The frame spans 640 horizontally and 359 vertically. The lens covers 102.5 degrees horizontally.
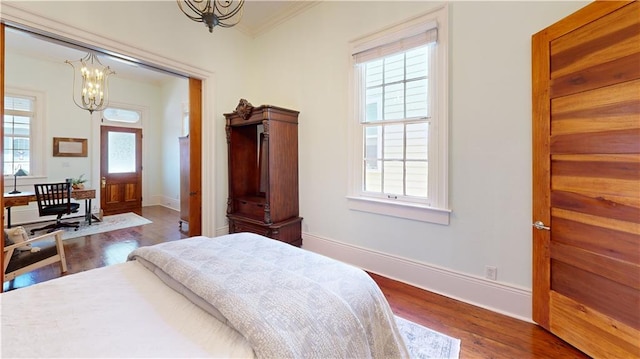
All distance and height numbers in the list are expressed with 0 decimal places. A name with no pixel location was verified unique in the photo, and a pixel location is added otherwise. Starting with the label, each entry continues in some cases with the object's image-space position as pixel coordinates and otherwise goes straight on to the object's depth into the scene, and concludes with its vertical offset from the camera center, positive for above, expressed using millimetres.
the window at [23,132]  4750 +857
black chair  4254 -413
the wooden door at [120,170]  6027 +203
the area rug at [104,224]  4336 -890
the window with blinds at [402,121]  2305 +571
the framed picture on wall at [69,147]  5168 +639
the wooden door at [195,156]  3342 +281
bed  830 -524
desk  3738 -326
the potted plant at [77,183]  4882 -104
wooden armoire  3072 +81
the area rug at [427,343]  1596 -1086
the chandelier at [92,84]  3969 +1500
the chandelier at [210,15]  1596 +1026
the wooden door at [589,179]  1378 +0
